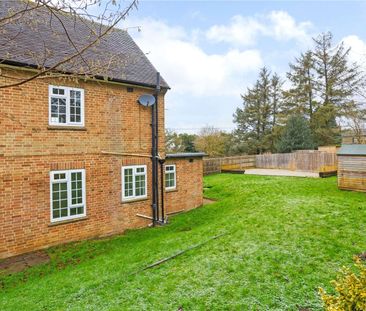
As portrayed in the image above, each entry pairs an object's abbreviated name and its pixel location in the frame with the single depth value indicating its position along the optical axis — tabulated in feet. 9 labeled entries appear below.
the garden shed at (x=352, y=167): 43.96
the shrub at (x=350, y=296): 9.68
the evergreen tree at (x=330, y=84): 103.45
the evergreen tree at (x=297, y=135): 100.27
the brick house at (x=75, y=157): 28.22
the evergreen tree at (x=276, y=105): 116.78
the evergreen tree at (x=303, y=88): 111.55
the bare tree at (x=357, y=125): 69.00
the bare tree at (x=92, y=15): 10.40
